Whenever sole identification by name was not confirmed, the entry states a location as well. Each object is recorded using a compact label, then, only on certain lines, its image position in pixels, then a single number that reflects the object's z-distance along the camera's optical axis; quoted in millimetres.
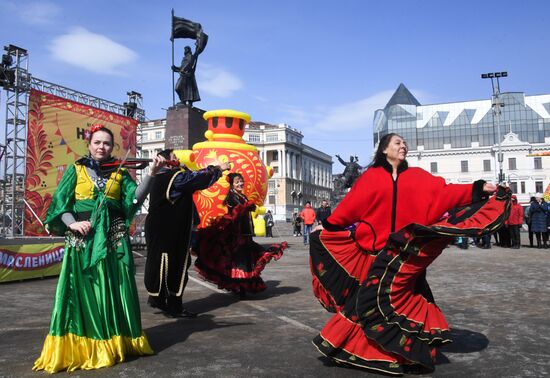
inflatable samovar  12500
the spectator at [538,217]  15734
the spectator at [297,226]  30741
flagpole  15430
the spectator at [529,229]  16578
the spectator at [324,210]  17906
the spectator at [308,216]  19328
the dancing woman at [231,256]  6805
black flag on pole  15429
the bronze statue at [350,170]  18750
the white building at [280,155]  82812
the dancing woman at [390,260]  3340
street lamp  40062
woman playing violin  3615
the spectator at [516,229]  16500
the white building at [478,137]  68188
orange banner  16484
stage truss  15359
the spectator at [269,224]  27844
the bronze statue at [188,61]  15297
